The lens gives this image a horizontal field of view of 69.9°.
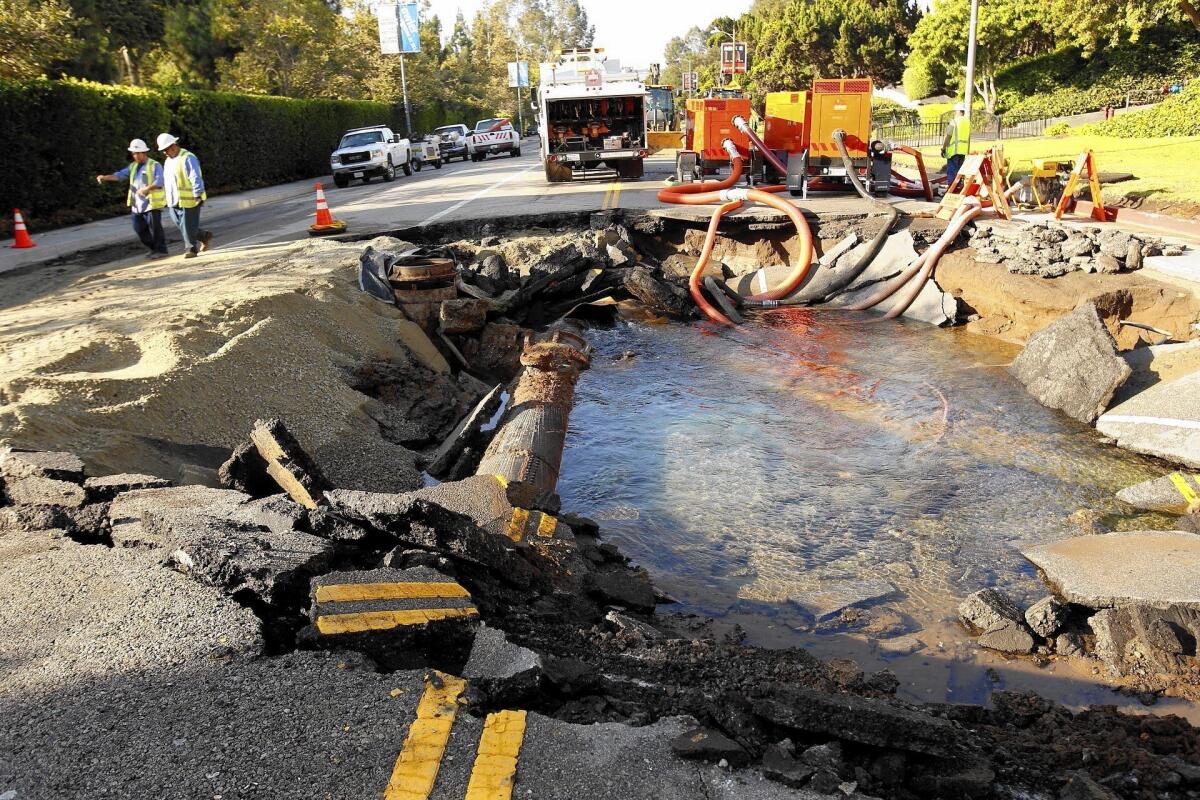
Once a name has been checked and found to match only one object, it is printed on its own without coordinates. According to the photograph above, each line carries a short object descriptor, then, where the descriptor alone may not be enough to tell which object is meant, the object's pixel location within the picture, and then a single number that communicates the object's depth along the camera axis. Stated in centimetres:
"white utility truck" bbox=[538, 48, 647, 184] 2264
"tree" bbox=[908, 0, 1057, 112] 4138
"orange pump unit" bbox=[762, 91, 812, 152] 1750
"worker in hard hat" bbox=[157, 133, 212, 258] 1280
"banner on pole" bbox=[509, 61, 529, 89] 6706
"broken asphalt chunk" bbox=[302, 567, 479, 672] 356
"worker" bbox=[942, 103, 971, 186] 1712
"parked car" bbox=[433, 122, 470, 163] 4078
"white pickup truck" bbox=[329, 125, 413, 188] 2816
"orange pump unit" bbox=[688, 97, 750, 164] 1831
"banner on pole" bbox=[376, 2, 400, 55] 4628
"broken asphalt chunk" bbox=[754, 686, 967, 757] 318
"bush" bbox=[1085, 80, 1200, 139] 2717
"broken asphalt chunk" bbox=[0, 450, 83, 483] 516
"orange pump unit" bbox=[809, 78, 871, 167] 1714
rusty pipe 686
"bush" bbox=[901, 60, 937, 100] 5088
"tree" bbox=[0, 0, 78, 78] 1892
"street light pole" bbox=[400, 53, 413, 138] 4875
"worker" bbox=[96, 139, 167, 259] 1306
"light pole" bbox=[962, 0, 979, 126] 2355
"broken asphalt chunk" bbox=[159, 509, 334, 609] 384
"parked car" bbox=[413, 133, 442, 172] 3616
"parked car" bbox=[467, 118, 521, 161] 4162
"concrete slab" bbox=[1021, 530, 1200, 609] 517
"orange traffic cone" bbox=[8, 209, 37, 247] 1555
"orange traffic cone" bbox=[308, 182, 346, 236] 1511
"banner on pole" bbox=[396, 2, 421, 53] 4714
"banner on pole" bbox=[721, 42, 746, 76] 4253
